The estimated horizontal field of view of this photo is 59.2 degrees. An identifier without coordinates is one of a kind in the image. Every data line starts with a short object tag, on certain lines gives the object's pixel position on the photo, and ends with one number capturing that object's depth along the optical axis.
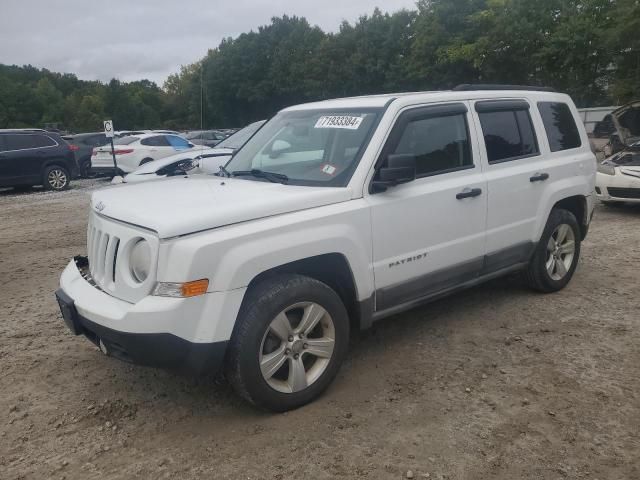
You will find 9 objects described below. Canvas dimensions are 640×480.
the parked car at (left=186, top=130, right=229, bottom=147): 27.24
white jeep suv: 2.96
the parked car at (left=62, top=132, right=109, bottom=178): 18.56
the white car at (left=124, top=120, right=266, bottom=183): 9.07
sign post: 13.91
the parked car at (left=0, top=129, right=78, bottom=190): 14.23
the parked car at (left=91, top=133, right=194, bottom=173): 16.34
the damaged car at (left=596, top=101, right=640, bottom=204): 8.77
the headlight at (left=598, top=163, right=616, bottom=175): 9.05
